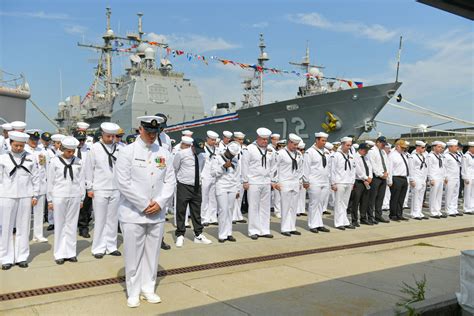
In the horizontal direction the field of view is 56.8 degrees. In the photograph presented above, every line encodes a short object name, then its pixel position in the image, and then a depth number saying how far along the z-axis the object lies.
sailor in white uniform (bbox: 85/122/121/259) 5.91
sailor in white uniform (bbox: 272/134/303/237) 7.56
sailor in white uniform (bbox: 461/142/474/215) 11.04
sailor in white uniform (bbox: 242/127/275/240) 7.28
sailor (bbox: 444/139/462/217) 10.74
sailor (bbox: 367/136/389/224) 8.99
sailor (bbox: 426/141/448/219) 10.42
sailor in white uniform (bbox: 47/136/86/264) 5.47
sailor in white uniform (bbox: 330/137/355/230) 8.27
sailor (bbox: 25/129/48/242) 6.83
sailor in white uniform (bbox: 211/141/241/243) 6.98
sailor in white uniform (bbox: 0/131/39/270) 5.10
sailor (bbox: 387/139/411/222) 9.61
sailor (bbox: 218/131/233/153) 10.13
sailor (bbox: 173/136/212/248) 6.63
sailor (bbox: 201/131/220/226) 8.66
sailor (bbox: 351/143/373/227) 8.66
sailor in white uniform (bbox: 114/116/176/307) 4.08
